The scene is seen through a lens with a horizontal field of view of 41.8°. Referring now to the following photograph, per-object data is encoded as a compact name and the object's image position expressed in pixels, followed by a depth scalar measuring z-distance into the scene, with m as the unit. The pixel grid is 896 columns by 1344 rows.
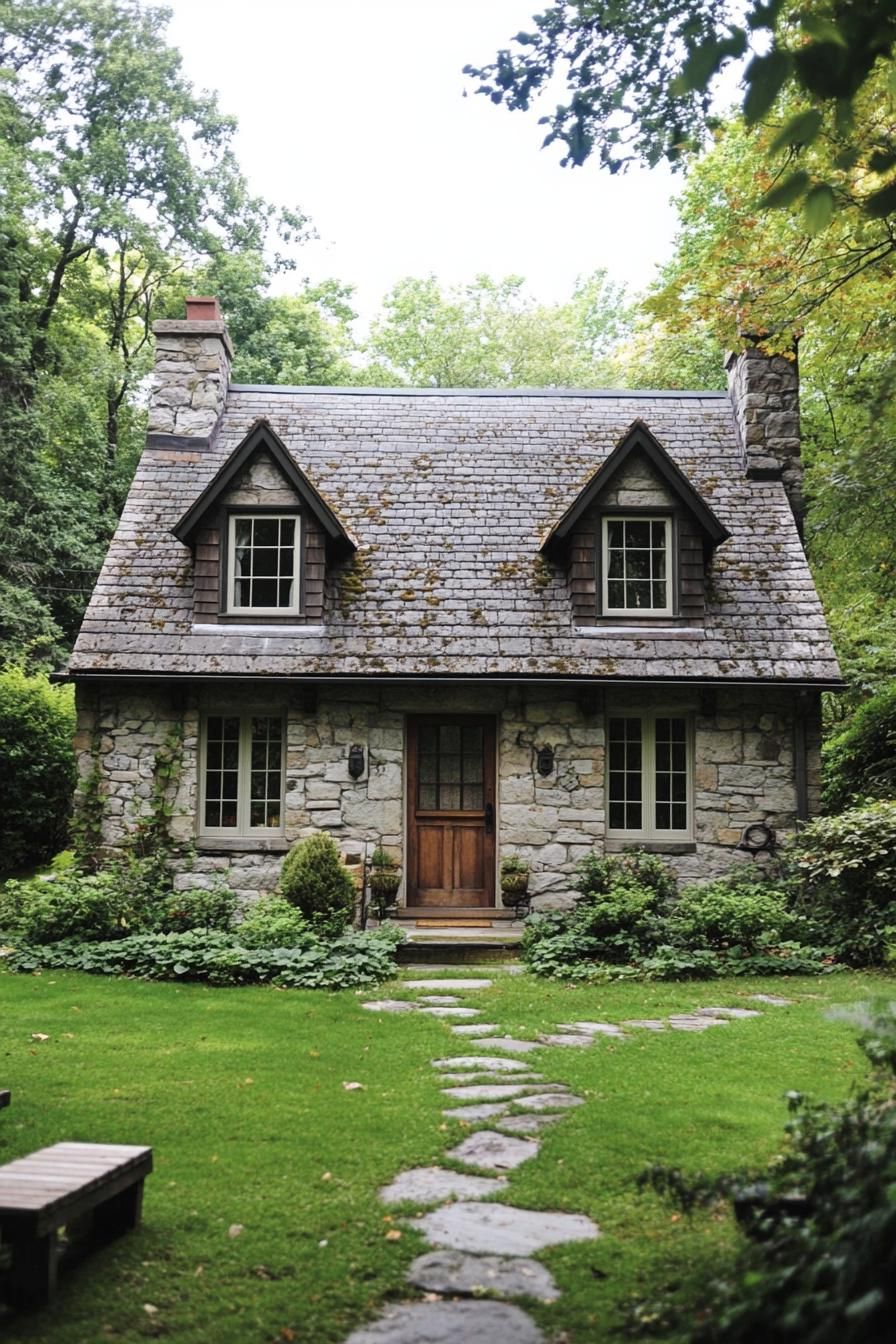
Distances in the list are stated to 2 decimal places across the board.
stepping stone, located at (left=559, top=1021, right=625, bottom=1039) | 8.26
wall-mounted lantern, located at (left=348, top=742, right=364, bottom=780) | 12.93
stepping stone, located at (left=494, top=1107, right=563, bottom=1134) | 5.85
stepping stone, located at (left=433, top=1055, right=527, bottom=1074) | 7.15
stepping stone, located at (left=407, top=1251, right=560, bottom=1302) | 3.96
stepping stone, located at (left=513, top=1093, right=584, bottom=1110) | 6.28
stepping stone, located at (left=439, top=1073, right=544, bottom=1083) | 6.87
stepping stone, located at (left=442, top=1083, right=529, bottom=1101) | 6.51
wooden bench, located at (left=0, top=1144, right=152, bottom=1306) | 3.87
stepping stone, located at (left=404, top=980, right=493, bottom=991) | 10.25
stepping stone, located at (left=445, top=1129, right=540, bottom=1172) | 5.33
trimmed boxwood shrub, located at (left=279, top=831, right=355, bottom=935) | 11.82
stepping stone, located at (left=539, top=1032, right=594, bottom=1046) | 7.93
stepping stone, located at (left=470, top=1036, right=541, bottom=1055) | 7.67
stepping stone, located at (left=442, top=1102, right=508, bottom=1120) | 6.11
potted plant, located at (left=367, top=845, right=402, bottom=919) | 12.55
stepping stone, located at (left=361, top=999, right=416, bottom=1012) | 9.21
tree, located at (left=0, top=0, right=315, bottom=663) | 21.73
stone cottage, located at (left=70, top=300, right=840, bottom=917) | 12.90
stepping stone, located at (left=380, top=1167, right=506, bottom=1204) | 4.89
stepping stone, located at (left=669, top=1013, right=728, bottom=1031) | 8.46
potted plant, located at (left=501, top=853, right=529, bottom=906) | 12.60
